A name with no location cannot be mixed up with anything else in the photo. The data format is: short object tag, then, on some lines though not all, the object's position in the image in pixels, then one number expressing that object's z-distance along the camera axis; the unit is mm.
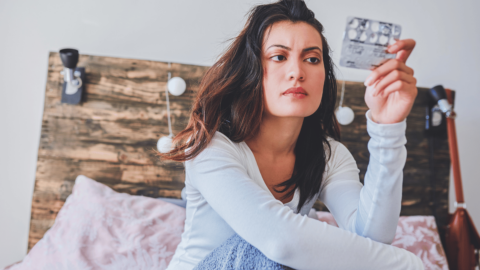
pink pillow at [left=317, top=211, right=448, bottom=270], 1550
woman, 767
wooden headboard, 1699
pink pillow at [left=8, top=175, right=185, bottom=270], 1285
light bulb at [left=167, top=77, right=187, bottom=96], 1689
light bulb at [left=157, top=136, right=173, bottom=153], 1643
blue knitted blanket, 794
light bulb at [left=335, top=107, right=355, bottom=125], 1786
